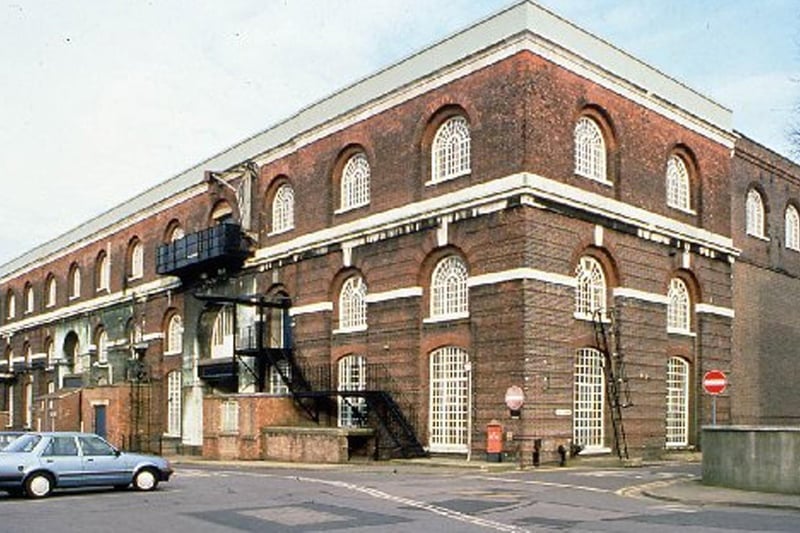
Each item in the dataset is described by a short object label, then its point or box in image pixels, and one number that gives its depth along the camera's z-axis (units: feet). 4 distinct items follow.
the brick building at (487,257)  89.86
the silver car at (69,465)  59.72
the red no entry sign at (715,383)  72.84
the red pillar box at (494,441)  85.35
